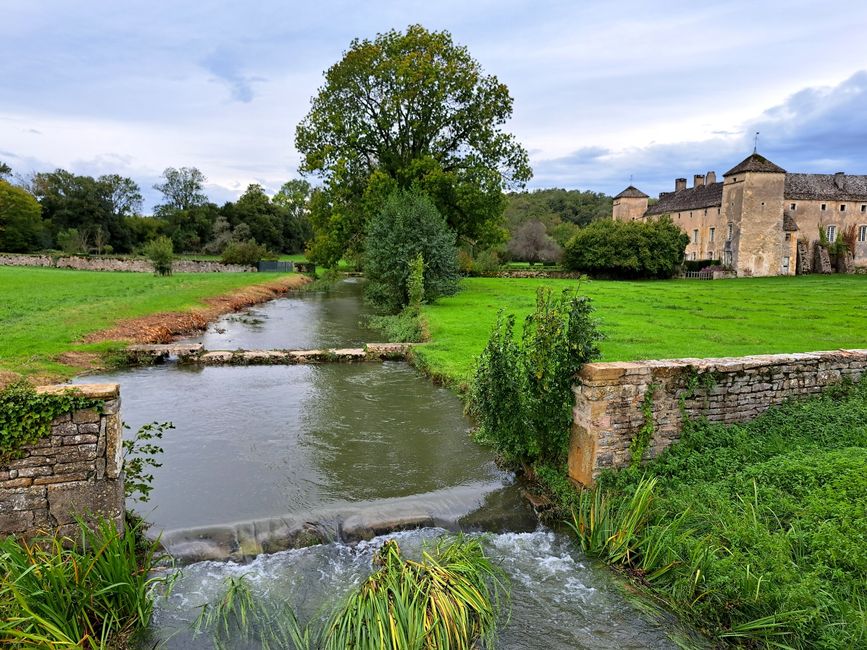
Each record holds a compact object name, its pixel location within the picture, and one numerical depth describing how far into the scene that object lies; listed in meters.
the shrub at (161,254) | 37.38
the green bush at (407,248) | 23.41
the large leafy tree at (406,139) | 28.59
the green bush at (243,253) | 50.38
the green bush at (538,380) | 6.85
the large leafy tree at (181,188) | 89.25
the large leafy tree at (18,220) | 49.91
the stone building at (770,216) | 47.84
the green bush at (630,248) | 45.62
